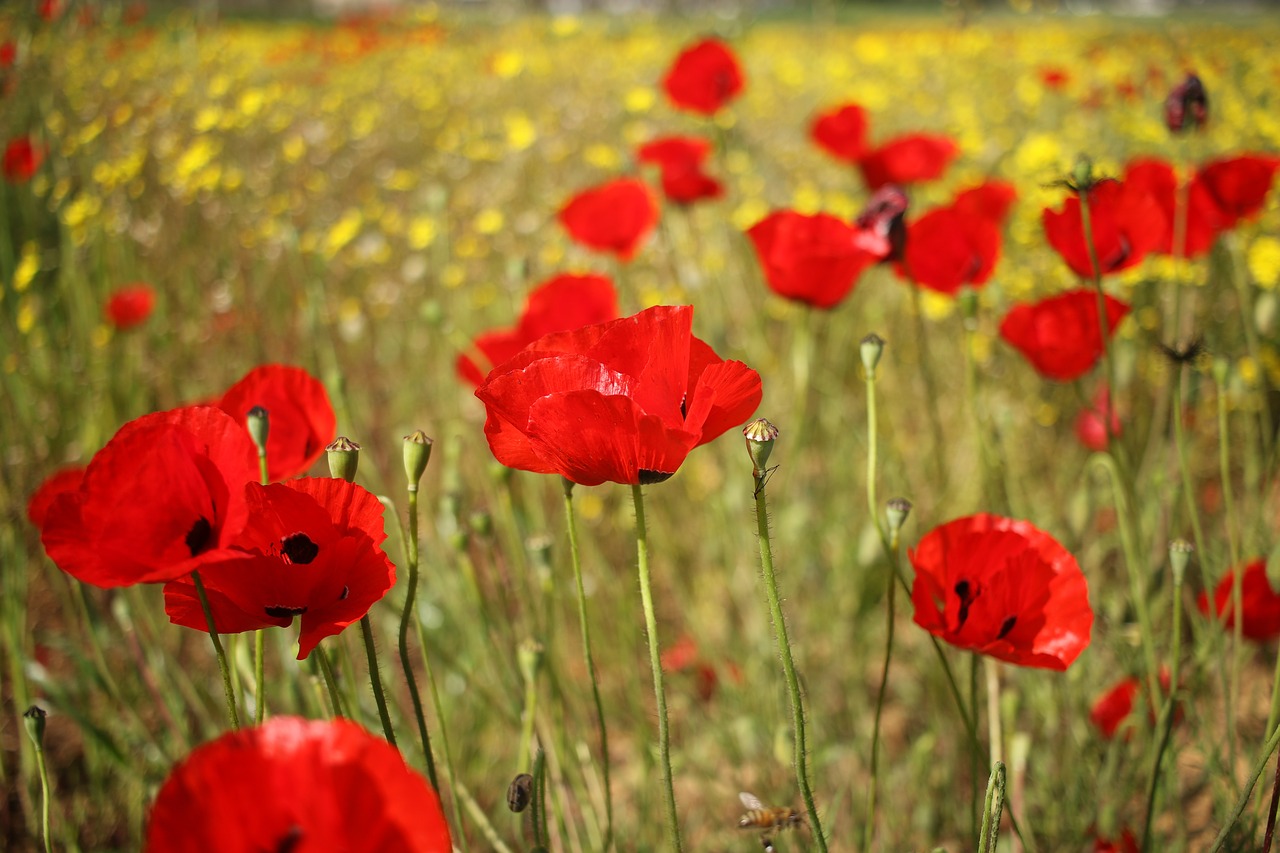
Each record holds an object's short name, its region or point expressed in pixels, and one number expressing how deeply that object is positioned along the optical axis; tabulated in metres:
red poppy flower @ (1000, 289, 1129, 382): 1.20
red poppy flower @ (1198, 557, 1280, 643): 1.21
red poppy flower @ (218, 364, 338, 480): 1.09
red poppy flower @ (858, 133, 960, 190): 1.79
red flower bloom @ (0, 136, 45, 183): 2.16
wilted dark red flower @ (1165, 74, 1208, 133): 1.26
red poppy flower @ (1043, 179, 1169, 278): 1.20
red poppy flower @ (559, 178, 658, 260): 1.54
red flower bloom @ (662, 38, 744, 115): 1.95
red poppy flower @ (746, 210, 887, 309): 1.25
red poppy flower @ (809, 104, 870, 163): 1.93
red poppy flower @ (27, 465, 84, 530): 1.16
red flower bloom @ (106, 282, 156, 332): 1.88
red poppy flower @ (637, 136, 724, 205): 1.83
